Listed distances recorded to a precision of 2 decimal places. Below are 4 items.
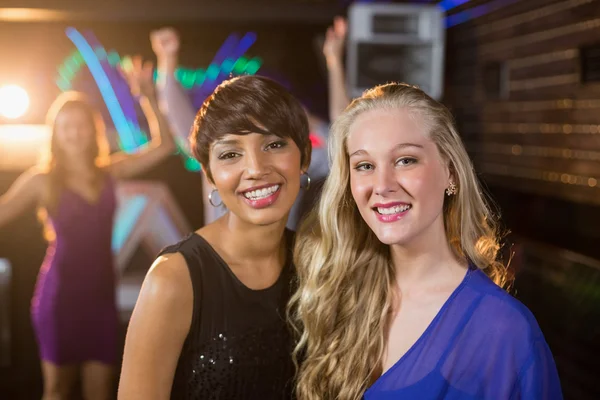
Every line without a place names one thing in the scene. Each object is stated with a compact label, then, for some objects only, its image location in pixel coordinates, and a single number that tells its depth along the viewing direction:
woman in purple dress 3.78
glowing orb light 5.36
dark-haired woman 1.58
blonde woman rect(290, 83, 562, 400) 1.39
